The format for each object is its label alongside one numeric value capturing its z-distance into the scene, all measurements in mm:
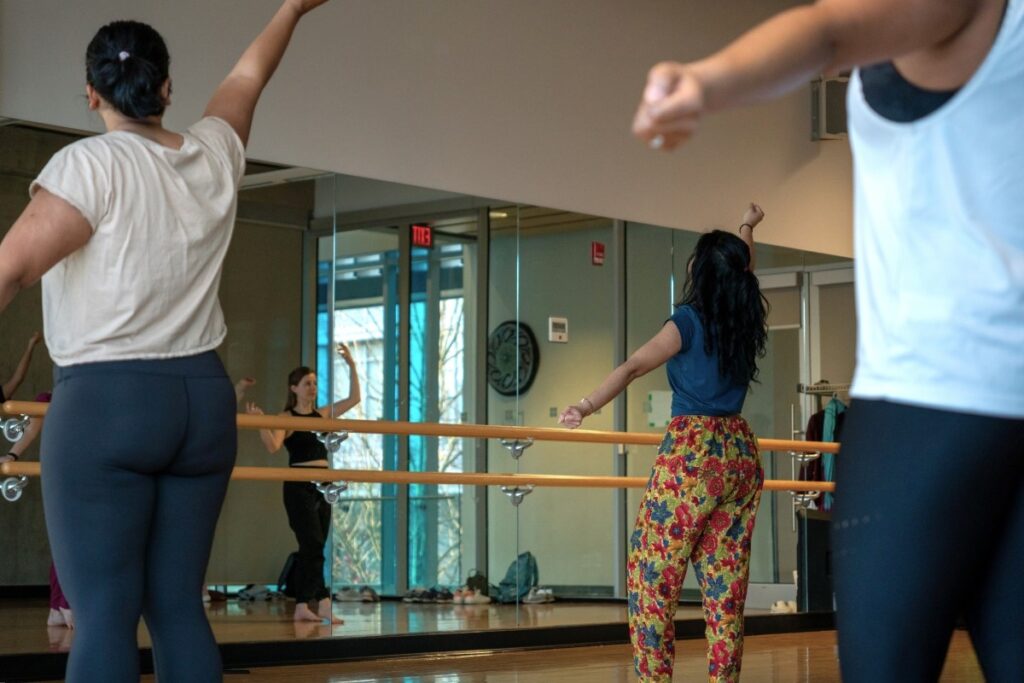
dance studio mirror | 6605
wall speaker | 8789
